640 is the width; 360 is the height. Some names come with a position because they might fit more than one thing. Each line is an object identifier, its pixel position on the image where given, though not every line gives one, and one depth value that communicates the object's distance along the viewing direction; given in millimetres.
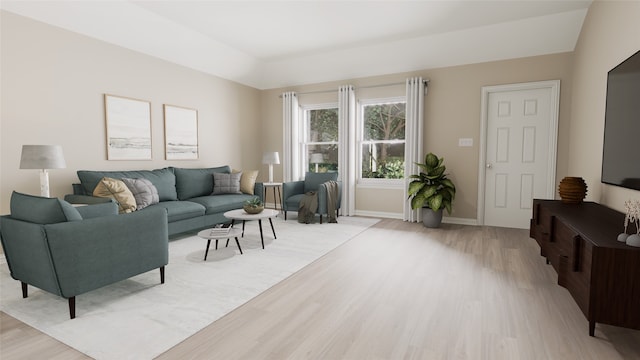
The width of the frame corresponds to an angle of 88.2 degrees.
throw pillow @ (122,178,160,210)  4298
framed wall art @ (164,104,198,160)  5488
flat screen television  2633
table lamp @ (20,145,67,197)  3346
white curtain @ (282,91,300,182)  7082
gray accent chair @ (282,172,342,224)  5758
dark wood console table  1971
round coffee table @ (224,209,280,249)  4078
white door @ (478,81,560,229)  5184
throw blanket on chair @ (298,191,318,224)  5770
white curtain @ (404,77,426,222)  5867
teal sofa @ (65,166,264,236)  4168
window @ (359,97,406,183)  6332
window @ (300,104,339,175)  6988
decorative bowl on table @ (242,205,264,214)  4203
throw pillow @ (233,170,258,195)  5895
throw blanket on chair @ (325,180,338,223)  5805
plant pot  5480
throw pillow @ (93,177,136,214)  3963
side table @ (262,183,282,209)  7154
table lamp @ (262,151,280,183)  6605
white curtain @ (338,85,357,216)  6473
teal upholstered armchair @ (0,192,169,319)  2311
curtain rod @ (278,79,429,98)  5879
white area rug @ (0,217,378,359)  2137
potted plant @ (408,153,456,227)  5410
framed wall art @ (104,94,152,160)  4648
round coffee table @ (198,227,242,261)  3605
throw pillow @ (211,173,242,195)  5668
